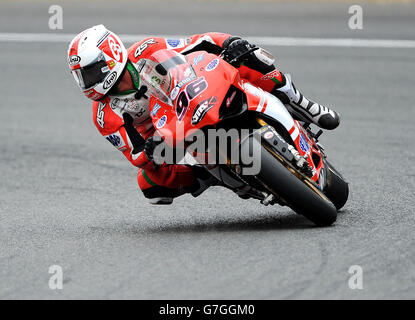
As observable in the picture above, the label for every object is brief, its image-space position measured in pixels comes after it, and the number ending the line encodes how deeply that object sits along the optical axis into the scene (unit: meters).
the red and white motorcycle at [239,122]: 10.85
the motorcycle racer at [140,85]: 11.84
